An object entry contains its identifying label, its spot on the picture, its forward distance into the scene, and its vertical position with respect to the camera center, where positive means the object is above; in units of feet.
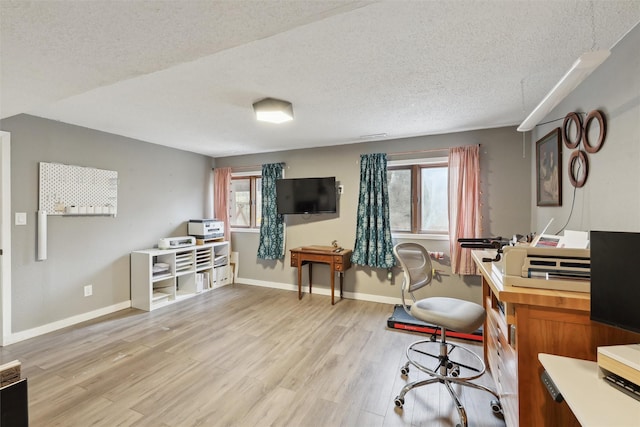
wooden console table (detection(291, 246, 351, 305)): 12.50 -2.04
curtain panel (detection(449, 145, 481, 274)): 11.03 +0.55
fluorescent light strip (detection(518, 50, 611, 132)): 3.45 +1.98
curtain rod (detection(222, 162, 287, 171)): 15.81 +2.77
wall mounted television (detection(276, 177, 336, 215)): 13.52 +0.98
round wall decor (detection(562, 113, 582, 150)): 6.61 +2.26
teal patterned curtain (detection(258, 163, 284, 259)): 14.80 -0.25
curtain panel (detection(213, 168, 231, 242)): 16.40 +1.04
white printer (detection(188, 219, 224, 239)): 14.69 -0.78
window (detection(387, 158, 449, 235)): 12.18 +0.88
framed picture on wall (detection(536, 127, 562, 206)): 7.84 +1.46
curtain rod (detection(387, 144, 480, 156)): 11.87 +2.85
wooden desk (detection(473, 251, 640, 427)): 3.77 -1.71
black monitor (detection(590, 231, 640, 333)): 3.04 -0.74
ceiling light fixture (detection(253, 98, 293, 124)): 8.05 +3.16
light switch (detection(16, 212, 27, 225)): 9.05 -0.16
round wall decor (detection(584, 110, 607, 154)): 5.66 +1.86
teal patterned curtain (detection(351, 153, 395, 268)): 12.48 -0.10
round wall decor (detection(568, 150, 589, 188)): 6.39 +1.18
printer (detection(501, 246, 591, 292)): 3.98 -0.79
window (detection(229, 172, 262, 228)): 16.30 +0.86
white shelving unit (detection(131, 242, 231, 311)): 11.99 -2.89
